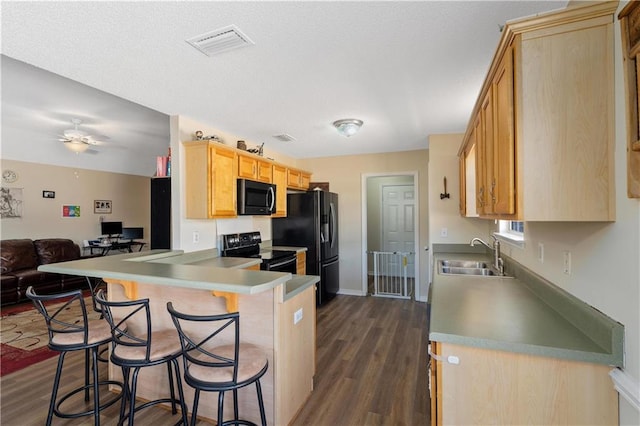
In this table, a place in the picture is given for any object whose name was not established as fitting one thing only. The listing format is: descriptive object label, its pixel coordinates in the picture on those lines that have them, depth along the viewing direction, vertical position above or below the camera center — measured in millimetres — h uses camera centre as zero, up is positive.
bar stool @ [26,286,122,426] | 1855 -797
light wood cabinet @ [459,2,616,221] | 1113 +386
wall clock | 5164 +735
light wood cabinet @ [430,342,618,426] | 1148 -725
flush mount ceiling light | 3197 +980
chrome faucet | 2748 -437
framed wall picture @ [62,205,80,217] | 6088 +129
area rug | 2907 -1390
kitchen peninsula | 1802 -625
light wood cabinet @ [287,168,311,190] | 4700 +611
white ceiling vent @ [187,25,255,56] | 1658 +1027
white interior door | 6383 -102
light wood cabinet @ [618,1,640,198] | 943 +420
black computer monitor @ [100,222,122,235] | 6734 -258
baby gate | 5068 -1308
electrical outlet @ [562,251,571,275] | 1492 -254
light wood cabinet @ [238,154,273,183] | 3549 +604
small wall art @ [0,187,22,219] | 5148 +264
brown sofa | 4695 -845
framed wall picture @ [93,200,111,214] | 6685 +247
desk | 6535 -684
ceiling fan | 4371 +1173
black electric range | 3666 -509
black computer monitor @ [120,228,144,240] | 7106 -417
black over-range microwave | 3492 +228
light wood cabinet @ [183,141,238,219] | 3027 +387
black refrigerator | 4609 -264
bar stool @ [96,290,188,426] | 1721 -817
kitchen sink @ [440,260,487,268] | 3180 -536
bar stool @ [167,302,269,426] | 1510 -821
